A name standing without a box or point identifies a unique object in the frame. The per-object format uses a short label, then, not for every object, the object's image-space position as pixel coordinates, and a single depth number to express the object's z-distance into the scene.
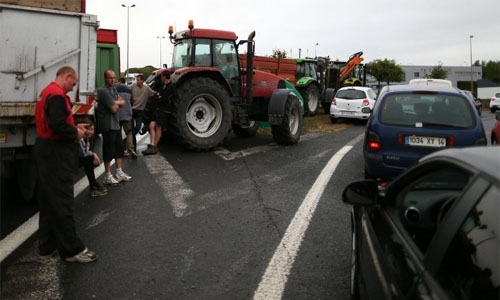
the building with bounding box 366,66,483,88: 115.50
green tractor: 20.12
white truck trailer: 5.37
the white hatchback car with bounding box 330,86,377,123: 17.80
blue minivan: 6.24
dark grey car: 1.77
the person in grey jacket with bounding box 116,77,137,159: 8.92
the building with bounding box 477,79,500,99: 68.14
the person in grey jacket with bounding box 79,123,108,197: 6.27
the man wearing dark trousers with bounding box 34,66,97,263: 4.21
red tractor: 9.98
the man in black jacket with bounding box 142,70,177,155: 9.84
